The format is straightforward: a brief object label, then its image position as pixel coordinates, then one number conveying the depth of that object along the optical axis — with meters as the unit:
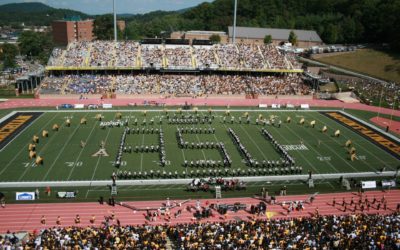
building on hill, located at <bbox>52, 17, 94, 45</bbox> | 137.25
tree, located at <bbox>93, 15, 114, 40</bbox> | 117.19
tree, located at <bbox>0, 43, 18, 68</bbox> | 96.37
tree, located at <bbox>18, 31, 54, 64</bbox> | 115.25
